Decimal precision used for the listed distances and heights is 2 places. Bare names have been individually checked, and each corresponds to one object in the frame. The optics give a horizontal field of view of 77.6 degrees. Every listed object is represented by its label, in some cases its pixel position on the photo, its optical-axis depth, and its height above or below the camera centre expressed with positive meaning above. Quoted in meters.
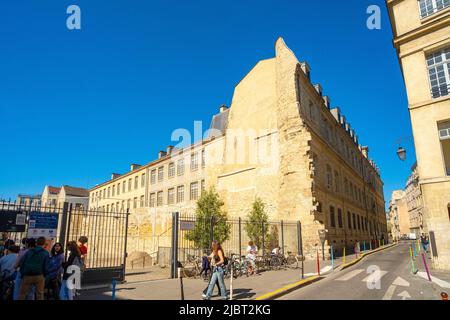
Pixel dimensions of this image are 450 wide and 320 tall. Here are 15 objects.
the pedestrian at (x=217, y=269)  7.17 -1.11
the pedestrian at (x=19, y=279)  5.56 -0.99
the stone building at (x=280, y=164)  19.45 +5.30
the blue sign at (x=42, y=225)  7.88 +0.14
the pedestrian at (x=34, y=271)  5.41 -0.77
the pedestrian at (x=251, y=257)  12.41 -1.39
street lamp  14.28 +3.43
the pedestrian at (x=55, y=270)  6.32 -0.90
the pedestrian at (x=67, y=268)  6.26 -0.89
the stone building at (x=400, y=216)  82.94 +1.83
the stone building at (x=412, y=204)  63.51 +4.48
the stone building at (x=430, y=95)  11.77 +5.73
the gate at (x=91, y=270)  8.24 -1.36
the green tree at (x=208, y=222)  18.73 +0.31
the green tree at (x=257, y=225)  18.38 +0.03
